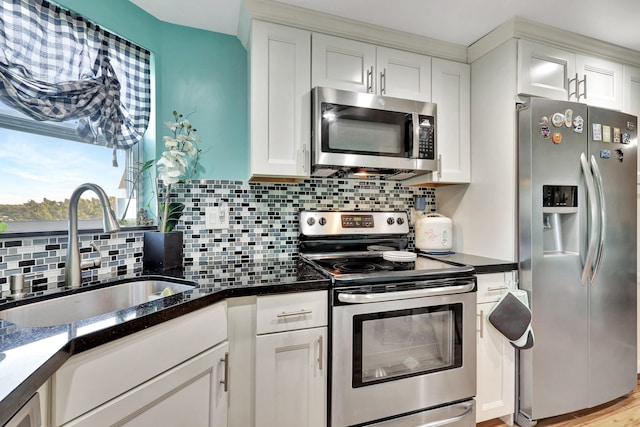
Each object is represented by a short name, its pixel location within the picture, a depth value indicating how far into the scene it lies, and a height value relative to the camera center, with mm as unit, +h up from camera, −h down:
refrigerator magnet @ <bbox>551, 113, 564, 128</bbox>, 1683 +514
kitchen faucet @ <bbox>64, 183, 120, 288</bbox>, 1177 -115
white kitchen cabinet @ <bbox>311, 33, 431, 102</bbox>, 1705 +847
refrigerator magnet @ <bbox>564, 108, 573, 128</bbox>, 1702 +529
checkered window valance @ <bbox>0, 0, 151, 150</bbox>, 1154 +627
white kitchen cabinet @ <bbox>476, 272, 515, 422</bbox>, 1663 -805
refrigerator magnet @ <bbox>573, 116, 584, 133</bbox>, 1721 +499
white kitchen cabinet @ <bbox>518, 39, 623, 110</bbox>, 1763 +835
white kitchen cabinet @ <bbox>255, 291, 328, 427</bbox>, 1279 -626
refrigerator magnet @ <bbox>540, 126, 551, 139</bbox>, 1663 +439
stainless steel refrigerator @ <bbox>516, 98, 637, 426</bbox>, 1661 -216
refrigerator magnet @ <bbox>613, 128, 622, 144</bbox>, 1815 +458
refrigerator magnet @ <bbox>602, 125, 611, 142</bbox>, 1783 +463
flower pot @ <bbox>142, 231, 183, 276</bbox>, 1553 -196
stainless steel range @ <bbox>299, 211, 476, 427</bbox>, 1348 -617
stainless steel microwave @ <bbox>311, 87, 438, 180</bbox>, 1625 +446
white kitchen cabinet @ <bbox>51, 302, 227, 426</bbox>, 731 -432
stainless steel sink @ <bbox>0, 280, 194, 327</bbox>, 1025 -342
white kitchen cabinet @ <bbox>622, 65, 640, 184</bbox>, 2055 +832
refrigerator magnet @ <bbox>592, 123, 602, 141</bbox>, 1762 +467
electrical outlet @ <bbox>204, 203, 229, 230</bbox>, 1815 -18
